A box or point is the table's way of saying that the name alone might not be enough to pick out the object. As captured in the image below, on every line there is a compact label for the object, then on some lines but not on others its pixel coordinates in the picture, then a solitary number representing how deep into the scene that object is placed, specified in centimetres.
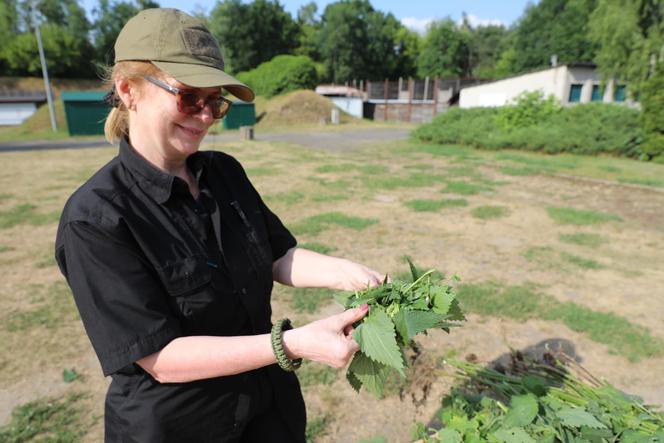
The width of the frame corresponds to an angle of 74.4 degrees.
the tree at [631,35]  1944
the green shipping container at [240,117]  3072
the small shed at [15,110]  3685
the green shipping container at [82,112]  2573
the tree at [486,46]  8425
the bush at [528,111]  1908
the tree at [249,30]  5400
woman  133
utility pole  2507
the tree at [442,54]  6906
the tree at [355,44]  6288
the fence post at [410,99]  3741
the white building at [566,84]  2617
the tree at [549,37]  5975
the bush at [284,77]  4025
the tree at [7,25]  5222
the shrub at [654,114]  1437
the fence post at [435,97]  3629
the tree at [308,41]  6469
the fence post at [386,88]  3999
